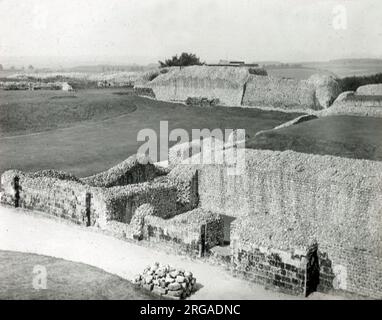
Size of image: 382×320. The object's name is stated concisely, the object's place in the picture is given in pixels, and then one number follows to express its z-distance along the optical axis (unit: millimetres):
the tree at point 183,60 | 83625
